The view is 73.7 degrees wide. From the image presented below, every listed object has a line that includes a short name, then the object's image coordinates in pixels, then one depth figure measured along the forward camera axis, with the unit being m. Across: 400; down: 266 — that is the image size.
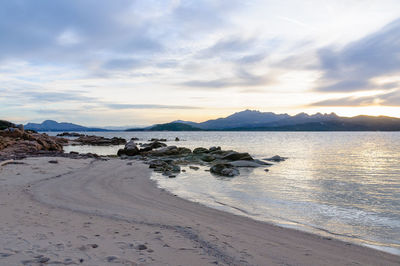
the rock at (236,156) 26.76
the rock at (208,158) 28.17
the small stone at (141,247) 5.23
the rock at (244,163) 24.26
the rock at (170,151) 34.09
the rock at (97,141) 66.24
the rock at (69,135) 123.76
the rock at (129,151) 34.16
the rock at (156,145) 48.61
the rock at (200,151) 34.46
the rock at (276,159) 30.19
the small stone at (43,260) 4.33
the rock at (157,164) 21.71
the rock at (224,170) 19.17
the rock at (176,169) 20.27
